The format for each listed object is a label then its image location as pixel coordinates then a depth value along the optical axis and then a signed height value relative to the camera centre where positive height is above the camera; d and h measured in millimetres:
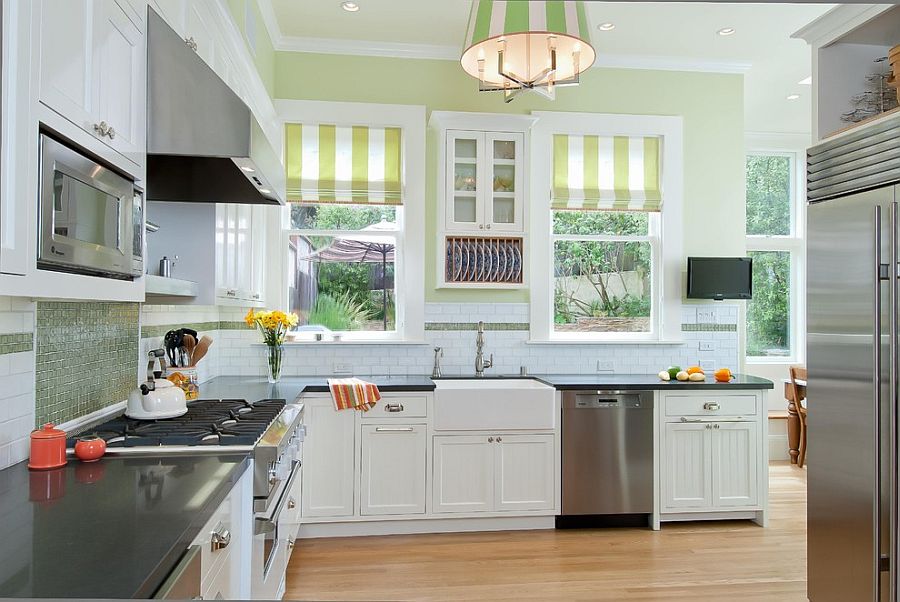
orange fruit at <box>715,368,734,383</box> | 3840 -366
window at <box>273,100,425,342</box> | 4090 +555
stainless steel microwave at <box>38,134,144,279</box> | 1251 +195
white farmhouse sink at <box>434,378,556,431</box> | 3578 -529
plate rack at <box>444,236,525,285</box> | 4137 +313
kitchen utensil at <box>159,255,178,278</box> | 2271 +136
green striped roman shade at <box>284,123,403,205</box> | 4074 +892
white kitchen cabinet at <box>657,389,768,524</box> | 3734 -812
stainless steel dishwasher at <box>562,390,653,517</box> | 3668 -781
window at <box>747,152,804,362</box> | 5887 +467
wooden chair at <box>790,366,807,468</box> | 5086 -662
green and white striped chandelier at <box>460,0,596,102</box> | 2068 +816
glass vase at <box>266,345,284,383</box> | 3721 -297
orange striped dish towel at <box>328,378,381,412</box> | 3480 -453
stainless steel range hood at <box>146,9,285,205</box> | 1861 +555
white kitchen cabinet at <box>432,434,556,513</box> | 3604 -890
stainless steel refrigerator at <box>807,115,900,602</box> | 2219 -175
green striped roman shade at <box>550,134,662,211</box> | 4297 +900
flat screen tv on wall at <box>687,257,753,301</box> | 4250 +225
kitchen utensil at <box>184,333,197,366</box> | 2865 -163
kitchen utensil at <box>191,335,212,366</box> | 2933 -184
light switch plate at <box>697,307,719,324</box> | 4395 -26
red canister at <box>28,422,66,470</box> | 1678 -364
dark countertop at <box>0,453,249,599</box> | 988 -411
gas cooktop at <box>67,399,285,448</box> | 1938 -383
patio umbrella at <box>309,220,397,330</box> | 4184 +378
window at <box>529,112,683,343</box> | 4285 +542
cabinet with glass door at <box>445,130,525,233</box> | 4074 +792
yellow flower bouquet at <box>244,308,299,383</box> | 3695 -129
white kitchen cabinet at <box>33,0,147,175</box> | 1259 +521
